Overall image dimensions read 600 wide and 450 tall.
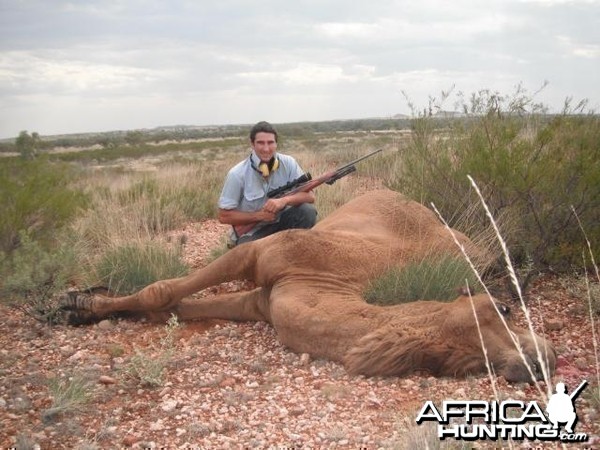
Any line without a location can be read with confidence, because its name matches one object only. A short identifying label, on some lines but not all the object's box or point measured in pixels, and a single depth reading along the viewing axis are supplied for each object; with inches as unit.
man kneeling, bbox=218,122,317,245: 264.2
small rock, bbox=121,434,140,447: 129.8
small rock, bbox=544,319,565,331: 193.2
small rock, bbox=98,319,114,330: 209.2
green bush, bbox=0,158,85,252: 279.9
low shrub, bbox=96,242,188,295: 257.6
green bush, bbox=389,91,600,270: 236.1
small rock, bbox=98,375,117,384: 165.0
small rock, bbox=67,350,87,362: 183.6
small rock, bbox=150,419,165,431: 136.9
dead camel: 143.5
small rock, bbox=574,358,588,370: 157.6
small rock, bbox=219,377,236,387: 162.1
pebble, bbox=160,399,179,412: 147.4
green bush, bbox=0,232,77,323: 217.3
